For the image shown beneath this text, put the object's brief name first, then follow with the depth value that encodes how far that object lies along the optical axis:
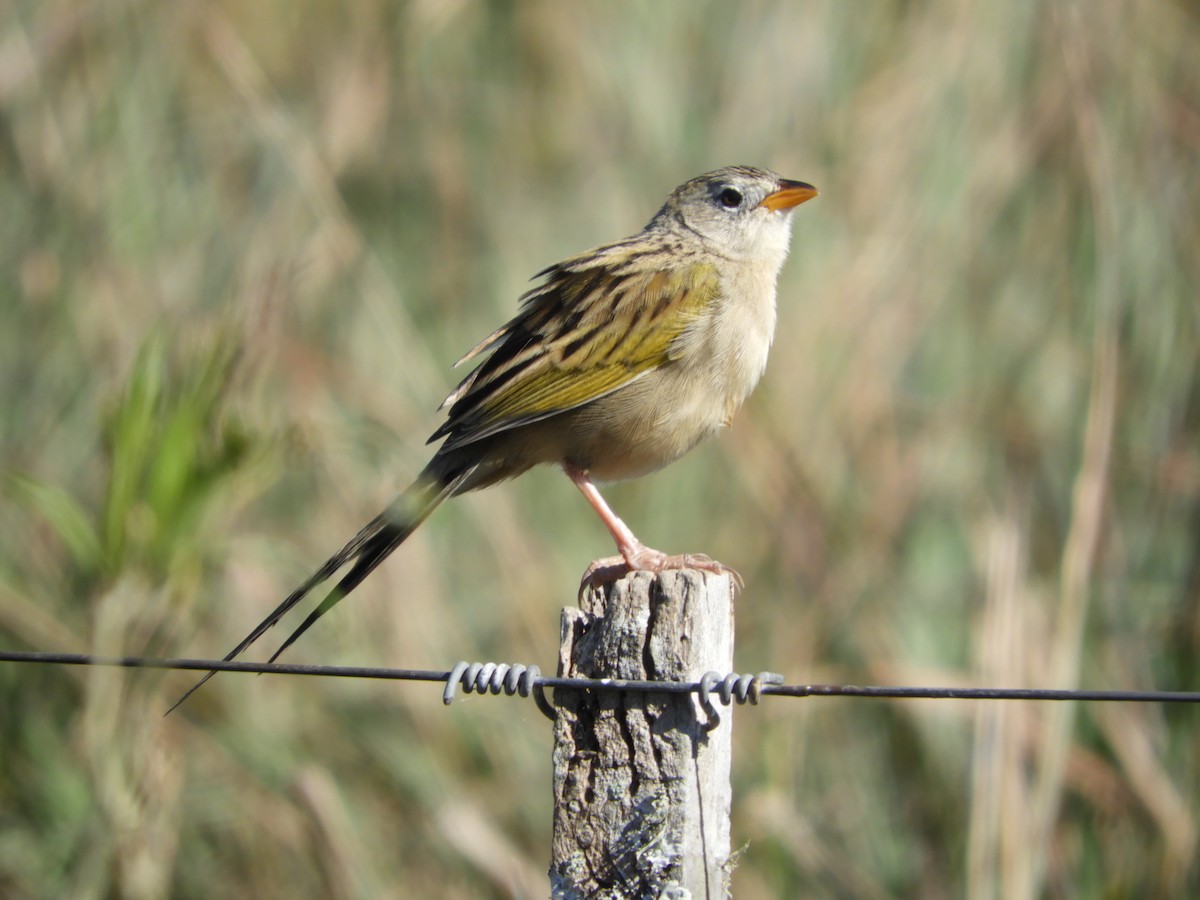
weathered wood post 5.89
